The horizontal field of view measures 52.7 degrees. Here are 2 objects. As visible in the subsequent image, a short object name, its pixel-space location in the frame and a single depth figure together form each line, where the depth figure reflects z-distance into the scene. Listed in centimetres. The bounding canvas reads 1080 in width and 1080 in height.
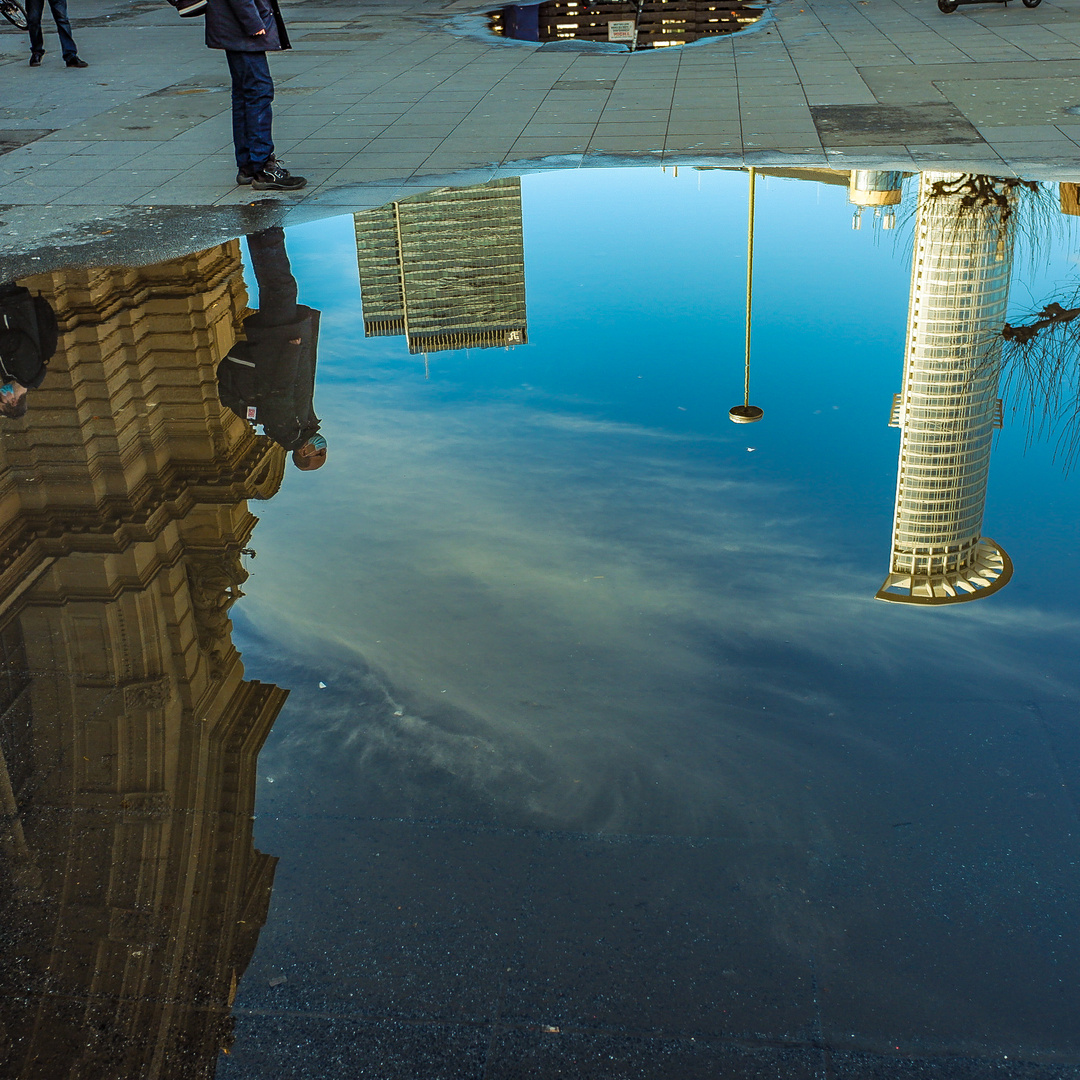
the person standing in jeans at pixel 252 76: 1061
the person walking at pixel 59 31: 1798
